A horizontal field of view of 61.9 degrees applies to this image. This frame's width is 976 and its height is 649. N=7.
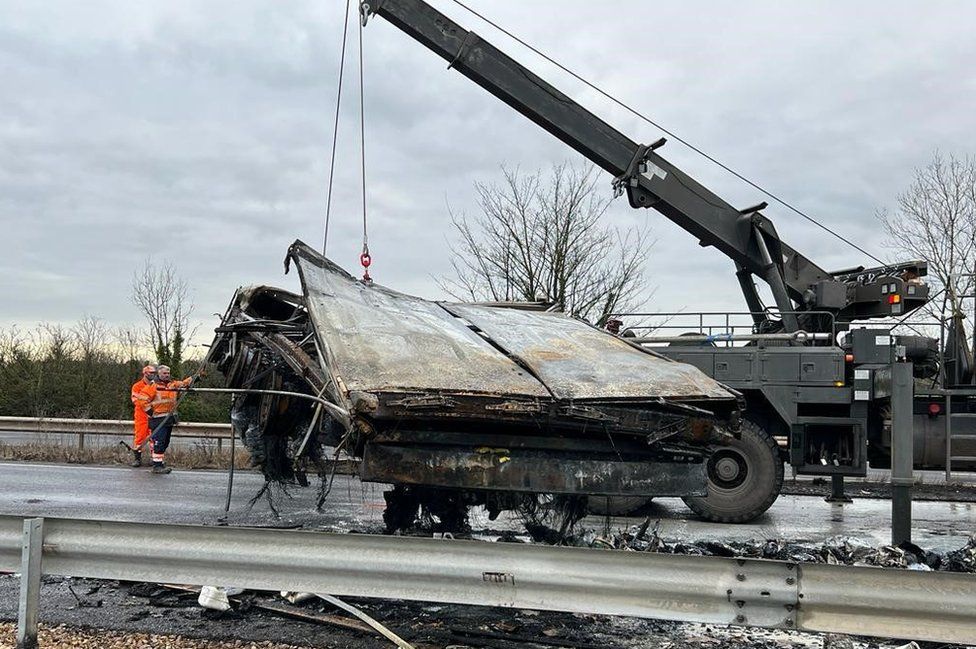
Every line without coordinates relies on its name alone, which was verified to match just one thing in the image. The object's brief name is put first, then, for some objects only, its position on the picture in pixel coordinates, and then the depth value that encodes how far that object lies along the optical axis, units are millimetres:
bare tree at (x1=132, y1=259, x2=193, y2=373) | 23781
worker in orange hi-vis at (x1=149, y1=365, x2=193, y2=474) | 11930
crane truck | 8758
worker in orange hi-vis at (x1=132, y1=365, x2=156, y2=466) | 12906
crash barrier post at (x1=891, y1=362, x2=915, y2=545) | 6270
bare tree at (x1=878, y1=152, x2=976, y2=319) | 21594
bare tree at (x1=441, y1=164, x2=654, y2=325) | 18250
